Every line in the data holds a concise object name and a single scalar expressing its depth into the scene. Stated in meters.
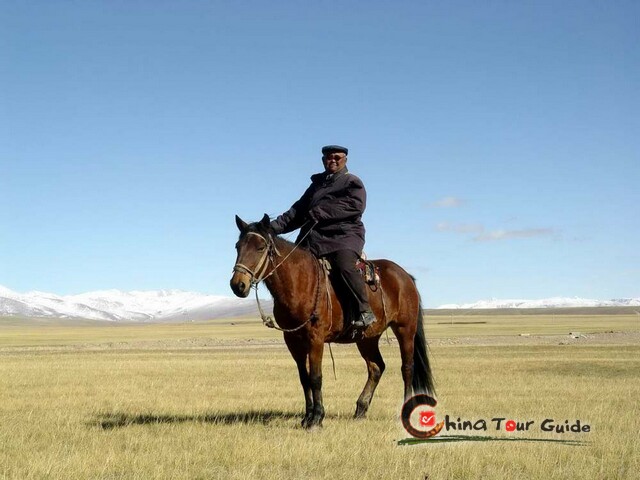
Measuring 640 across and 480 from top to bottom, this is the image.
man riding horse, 11.67
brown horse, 10.75
